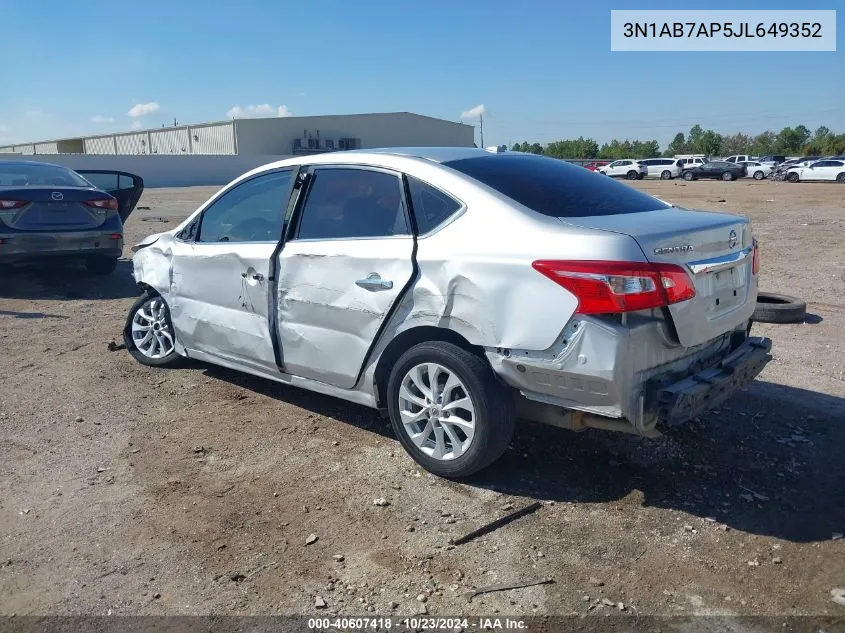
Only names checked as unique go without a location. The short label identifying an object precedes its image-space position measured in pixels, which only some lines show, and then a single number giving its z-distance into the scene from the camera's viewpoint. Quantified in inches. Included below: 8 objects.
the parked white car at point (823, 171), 1660.9
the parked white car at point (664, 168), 2043.4
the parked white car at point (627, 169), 2015.3
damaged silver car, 132.6
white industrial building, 1820.9
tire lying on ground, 277.0
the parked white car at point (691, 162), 2018.5
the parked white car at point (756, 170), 1939.6
